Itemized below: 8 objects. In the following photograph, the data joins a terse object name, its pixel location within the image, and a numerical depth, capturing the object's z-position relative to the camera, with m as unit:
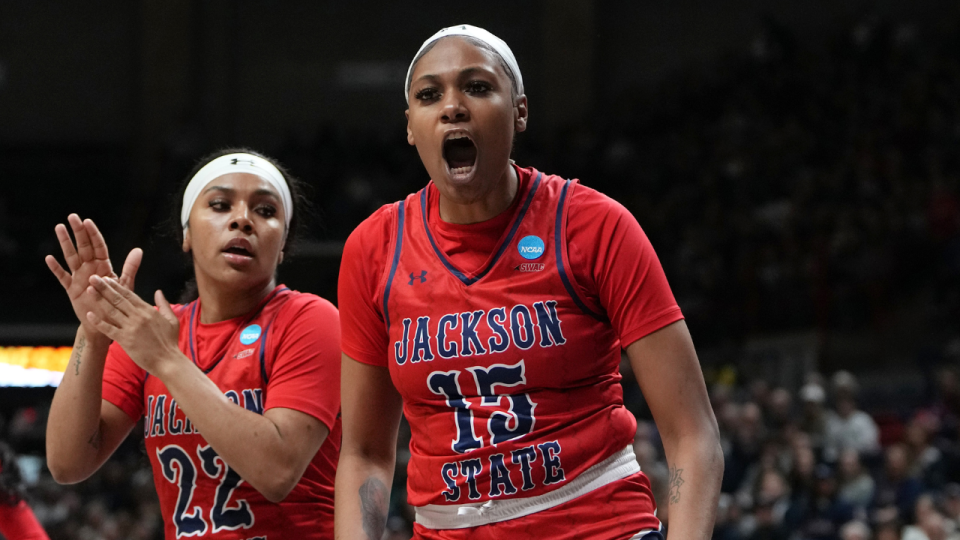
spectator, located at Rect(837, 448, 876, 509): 15.55
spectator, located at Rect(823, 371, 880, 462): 17.22
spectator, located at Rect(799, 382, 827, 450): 17.45
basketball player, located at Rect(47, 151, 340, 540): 5.31
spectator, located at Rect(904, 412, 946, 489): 15.65
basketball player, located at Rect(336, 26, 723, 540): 4.55
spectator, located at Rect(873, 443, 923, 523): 15.16
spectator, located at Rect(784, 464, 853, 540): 14.95
